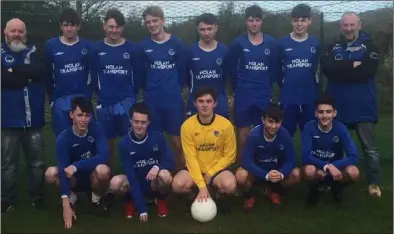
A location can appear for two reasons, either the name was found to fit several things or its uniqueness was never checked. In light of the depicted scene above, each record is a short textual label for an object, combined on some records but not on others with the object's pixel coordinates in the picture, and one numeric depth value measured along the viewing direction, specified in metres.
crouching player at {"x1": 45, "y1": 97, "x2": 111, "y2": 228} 4.20
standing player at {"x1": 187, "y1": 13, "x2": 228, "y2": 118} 4.89
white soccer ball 3.95
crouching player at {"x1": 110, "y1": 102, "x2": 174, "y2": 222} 4.16
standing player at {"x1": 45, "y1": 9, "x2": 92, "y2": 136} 4.70
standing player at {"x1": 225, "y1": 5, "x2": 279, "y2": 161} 4.93
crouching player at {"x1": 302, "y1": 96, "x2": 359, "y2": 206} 4.36
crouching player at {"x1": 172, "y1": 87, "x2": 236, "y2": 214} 4.23
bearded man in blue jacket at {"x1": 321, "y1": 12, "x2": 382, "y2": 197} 4.72
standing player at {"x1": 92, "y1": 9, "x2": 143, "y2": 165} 4.82
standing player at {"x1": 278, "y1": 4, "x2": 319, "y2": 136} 4.91
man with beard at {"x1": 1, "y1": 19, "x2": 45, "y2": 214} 4.43
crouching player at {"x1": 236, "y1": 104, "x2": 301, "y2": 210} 4.31
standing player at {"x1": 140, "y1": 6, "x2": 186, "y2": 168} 4.93
